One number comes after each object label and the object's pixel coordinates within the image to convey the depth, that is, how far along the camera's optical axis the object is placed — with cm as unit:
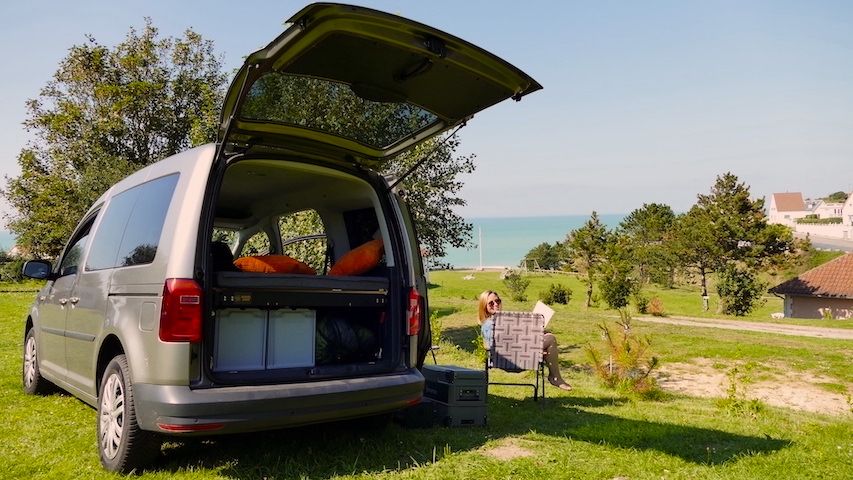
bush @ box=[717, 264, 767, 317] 3128
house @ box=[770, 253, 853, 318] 3488
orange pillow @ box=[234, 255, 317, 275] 454
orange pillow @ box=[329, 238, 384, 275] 476
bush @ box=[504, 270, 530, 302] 3044
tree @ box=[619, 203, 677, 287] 4941
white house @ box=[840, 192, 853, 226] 9618
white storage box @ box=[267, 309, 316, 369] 401
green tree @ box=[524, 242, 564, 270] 6222
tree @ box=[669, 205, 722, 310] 4056
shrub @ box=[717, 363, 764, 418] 654
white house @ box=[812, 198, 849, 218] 11486
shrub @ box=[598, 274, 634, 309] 3005
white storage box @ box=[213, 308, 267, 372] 383
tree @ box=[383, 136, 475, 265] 1395
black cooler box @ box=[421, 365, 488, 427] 524
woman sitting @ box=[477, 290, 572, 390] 742
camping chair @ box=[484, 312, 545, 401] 670
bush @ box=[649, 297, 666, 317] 2781
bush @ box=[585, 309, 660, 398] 796
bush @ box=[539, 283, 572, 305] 3291
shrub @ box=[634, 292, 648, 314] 2847
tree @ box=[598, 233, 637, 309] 3006
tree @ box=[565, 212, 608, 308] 3362
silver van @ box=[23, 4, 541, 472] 351
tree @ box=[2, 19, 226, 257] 2736
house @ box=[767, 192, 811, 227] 12288
